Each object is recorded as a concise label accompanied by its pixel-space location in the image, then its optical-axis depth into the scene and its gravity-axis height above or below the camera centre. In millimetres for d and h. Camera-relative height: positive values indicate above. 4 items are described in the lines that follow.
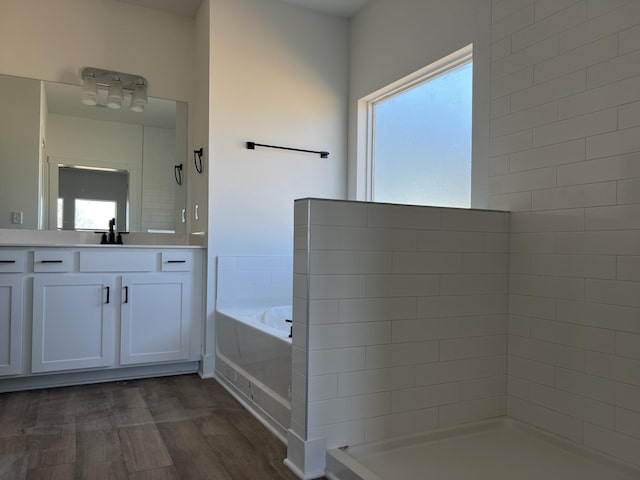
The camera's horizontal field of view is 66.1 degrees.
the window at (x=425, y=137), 2816 +698
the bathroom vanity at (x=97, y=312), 2803 -446
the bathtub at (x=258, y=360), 2240 -630
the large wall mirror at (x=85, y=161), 3209 +543
